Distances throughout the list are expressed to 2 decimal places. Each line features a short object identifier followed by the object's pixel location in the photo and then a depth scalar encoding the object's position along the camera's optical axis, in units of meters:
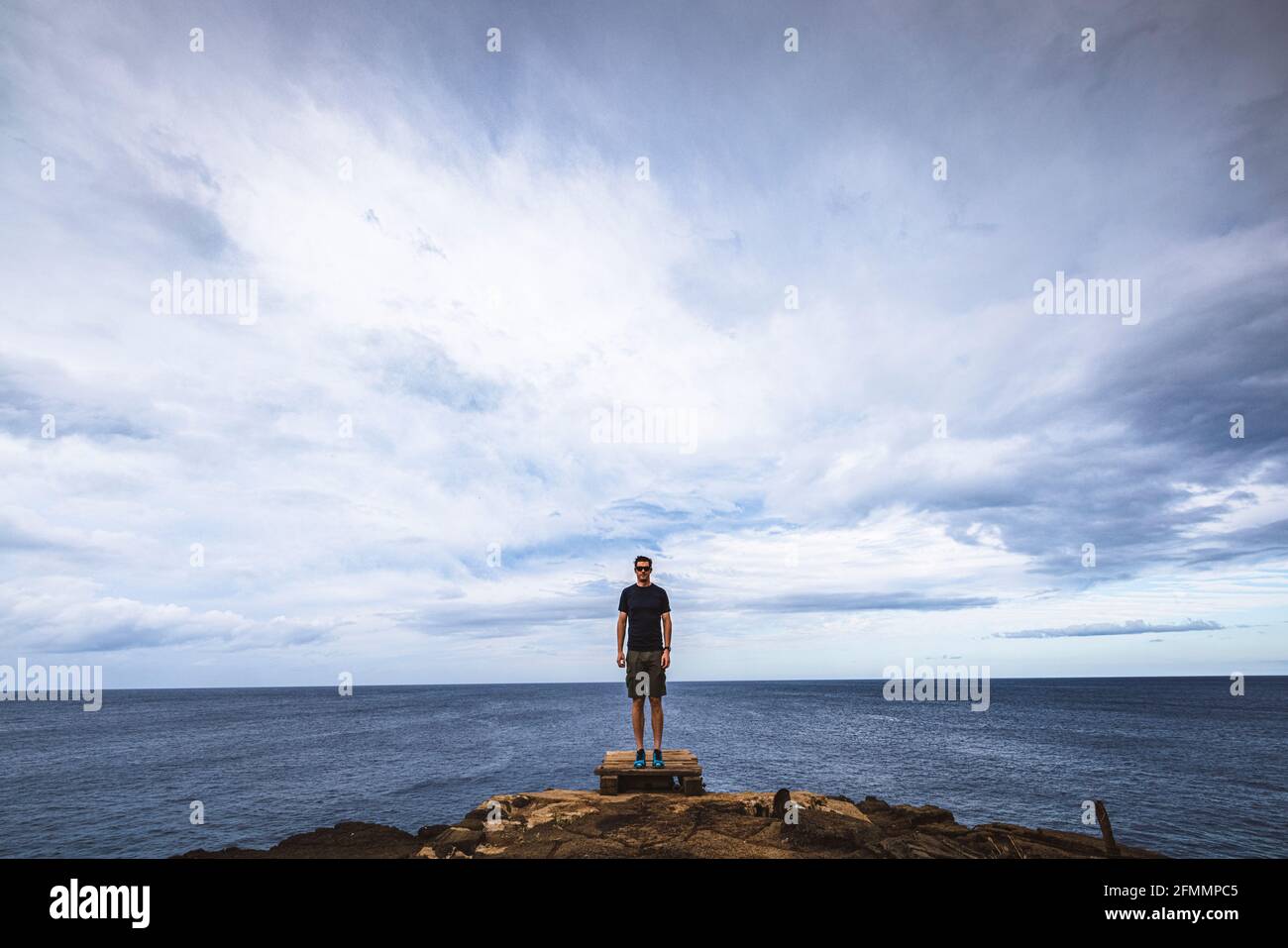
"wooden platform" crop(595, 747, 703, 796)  10.81
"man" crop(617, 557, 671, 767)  10.74
